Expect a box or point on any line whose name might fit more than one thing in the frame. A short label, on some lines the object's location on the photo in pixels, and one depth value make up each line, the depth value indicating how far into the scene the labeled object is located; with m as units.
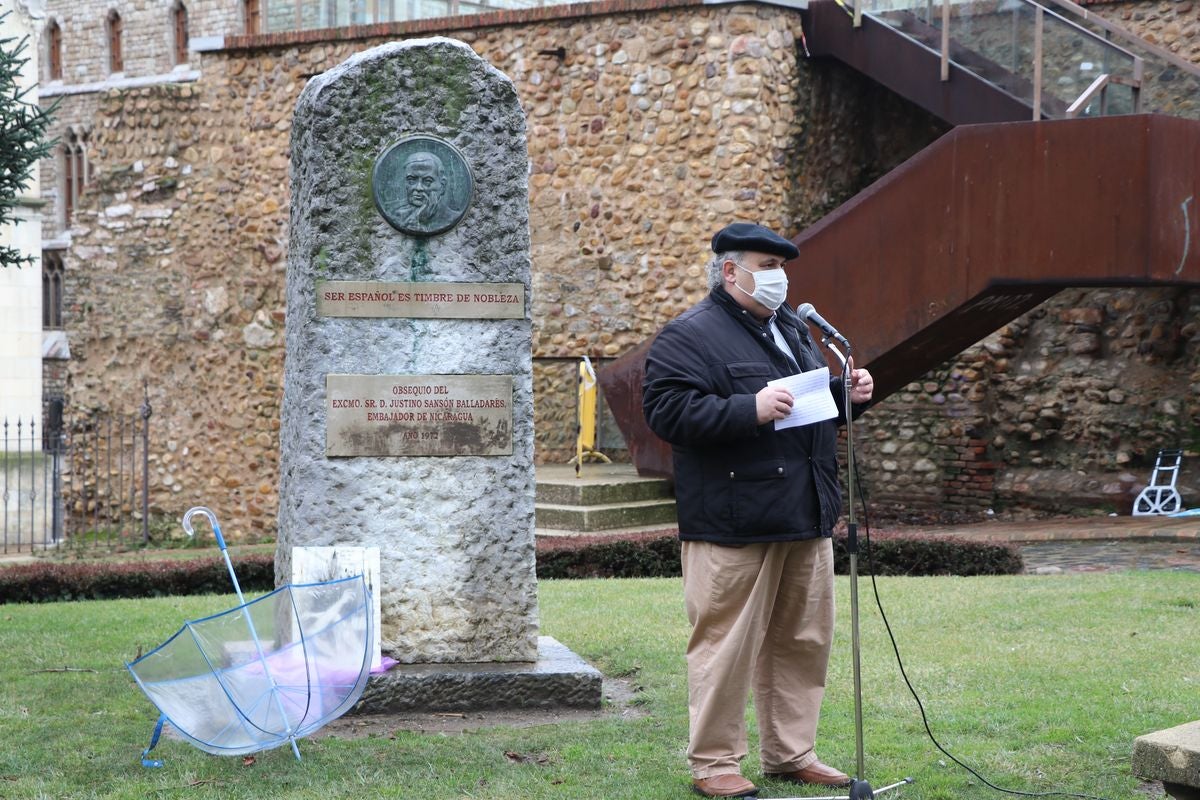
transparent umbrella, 5.22
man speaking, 5.02
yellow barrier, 16.14
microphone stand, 4.55
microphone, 4.70
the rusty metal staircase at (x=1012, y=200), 11.49
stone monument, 6.55
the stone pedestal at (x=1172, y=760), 4.25
